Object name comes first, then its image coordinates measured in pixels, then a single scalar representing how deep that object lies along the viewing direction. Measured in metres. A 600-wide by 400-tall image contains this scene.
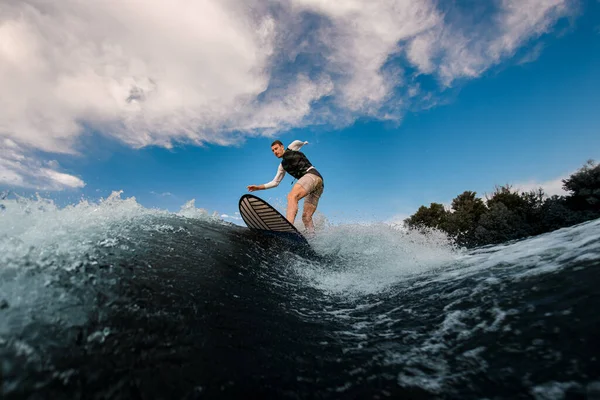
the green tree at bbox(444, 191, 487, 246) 24.44
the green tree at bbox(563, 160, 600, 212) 17.00
